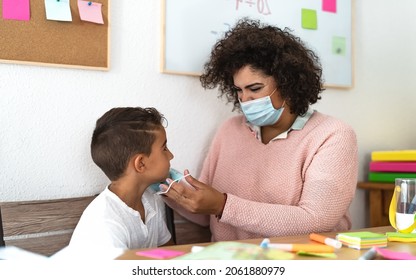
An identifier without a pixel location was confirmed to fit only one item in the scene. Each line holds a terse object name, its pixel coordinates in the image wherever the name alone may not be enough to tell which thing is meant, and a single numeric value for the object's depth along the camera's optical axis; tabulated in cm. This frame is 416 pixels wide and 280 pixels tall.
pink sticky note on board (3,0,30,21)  143
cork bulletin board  145
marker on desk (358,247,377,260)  104
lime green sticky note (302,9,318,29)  203
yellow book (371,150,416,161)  203
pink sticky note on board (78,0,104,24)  154
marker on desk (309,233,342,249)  113
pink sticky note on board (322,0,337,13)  207
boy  133
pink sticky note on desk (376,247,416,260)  105
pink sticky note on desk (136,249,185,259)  99
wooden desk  102
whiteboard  173
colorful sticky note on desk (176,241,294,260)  98
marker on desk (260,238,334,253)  105
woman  146
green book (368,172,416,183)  204
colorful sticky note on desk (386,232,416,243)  124
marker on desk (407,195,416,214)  136
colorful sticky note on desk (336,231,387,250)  113
